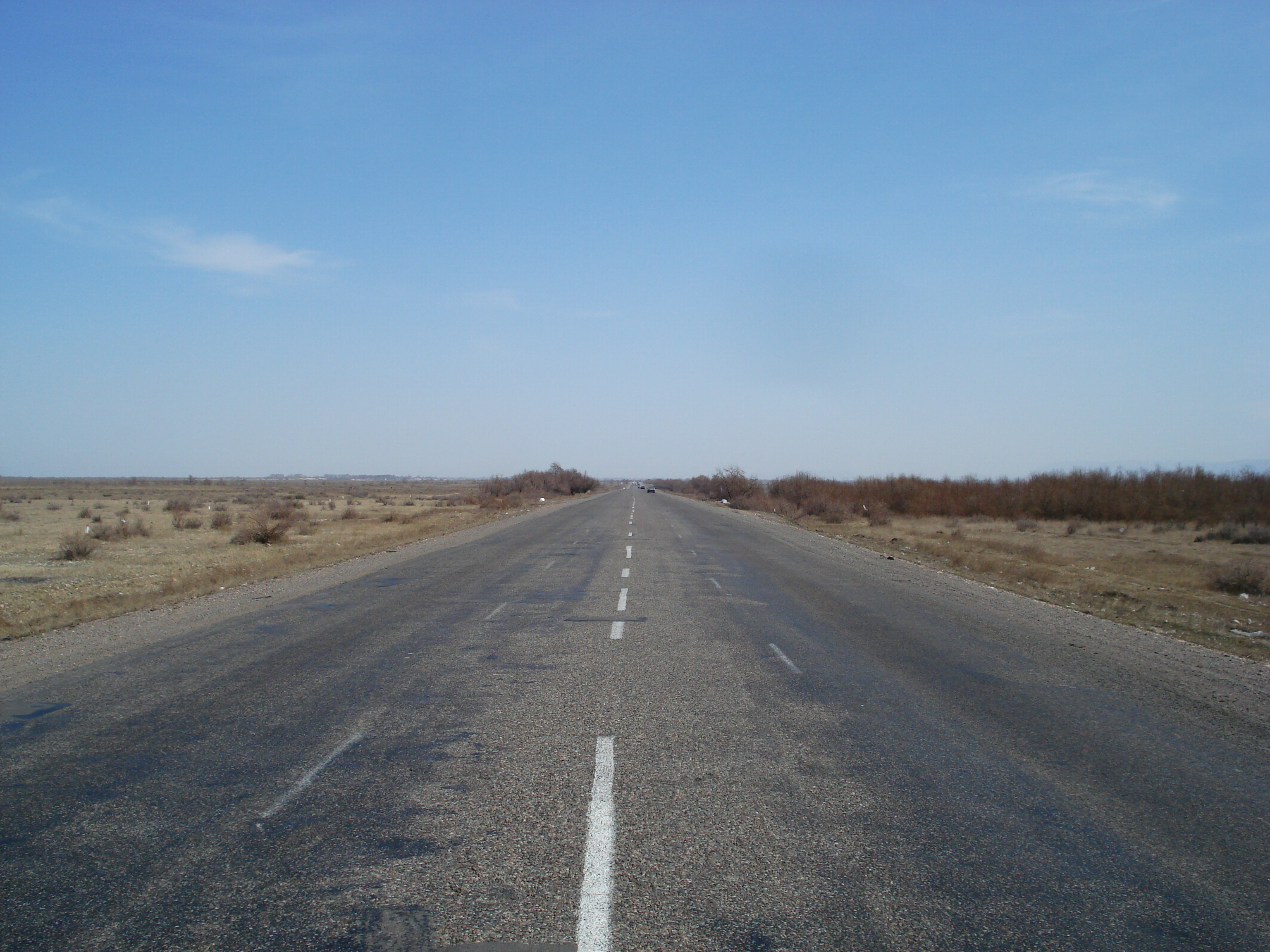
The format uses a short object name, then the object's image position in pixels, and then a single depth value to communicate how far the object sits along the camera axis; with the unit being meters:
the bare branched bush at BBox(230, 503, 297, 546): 28.94
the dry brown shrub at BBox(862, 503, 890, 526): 46.97
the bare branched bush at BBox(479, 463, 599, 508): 82.88
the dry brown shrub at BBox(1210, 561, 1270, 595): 19.12
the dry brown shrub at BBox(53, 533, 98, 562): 23.03
